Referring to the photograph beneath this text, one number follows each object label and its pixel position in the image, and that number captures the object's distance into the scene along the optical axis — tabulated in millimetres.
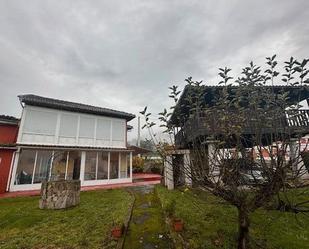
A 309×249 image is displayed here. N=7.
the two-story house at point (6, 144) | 13922
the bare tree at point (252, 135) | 3107
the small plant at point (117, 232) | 4844
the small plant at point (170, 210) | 5726
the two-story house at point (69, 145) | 15086
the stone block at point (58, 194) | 8500
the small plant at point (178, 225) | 4722
